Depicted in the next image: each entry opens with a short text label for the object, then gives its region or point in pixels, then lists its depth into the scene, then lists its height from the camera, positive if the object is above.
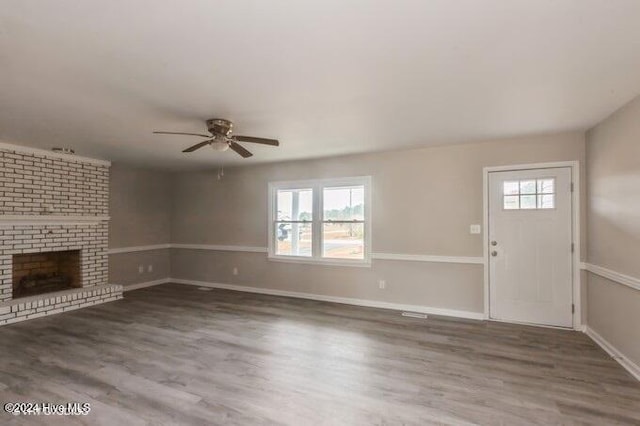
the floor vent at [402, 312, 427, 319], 4.31 -1.38
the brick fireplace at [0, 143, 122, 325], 4.29 -0.26
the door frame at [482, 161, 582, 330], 3.71 -0.21
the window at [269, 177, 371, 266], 5.02 -0.07
